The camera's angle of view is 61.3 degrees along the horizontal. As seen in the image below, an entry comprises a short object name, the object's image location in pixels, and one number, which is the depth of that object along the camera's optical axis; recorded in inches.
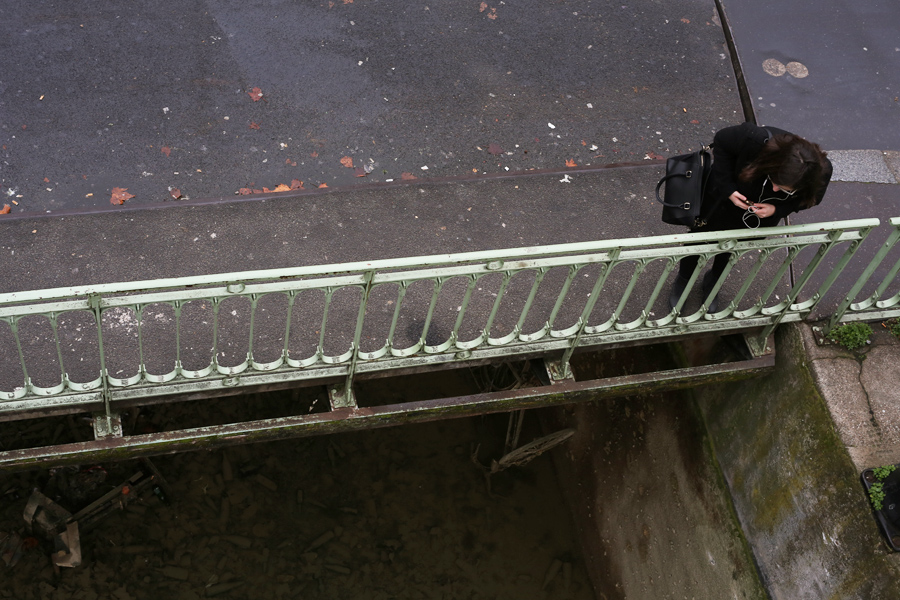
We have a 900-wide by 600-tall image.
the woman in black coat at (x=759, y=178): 168.4
